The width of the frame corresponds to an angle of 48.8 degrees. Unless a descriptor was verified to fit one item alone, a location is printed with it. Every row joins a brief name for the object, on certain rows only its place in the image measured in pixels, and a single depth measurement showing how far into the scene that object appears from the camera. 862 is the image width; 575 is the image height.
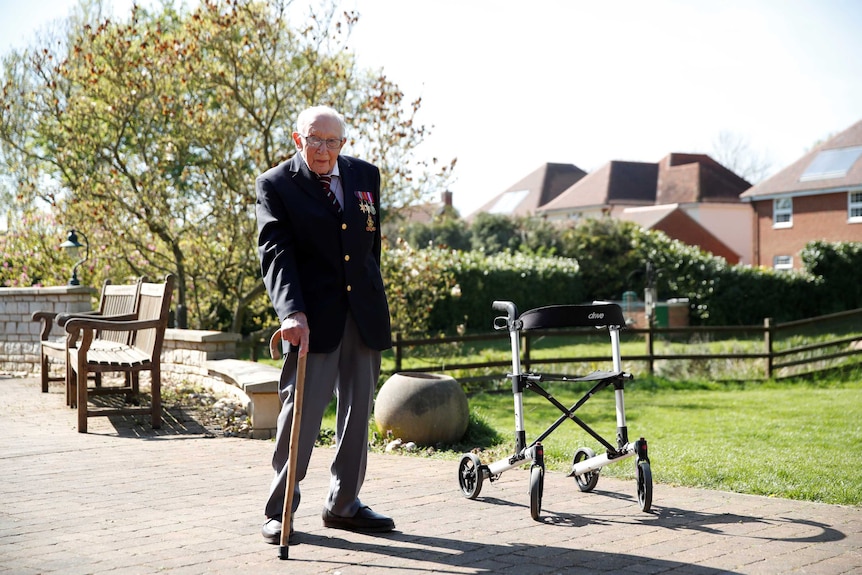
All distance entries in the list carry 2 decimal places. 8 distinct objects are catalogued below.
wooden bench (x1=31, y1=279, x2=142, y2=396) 10.03
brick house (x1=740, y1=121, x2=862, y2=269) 40.00
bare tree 71.94
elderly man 4.65
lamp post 12.98
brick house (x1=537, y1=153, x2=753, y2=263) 50.47
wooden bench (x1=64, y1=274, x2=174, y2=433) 8.18
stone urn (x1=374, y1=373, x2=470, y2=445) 8.20
